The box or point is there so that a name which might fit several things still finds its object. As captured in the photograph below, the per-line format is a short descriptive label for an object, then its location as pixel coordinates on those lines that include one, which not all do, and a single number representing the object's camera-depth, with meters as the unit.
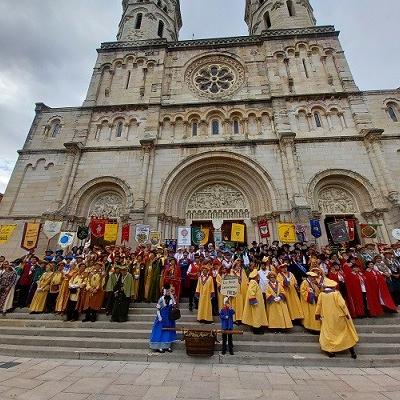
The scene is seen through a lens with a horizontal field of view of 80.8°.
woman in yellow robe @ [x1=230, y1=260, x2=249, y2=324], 6.44
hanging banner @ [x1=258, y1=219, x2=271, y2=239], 11.84
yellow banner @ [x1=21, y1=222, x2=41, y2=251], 11.19
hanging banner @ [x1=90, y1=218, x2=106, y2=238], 11.70
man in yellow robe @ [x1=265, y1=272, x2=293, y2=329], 5.98
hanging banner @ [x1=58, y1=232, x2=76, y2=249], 11.32
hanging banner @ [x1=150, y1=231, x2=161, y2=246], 11.52
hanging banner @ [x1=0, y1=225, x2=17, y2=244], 11.80
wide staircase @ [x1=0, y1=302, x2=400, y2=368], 4.98
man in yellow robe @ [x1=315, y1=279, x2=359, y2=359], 5.05
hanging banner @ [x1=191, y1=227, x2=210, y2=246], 11.77
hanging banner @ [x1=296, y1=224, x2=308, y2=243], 10.71
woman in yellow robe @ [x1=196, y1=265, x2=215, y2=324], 6.45
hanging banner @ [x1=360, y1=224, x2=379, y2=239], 11.05
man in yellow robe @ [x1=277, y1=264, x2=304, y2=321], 6.32
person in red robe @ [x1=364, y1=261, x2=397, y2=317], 6.61
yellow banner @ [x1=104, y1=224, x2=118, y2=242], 11.45
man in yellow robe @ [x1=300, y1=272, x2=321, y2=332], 5.92
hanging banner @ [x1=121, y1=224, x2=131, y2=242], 11.41
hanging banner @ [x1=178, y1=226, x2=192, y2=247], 11.39
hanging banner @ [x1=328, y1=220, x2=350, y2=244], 10.70
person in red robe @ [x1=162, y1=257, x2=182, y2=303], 7.49
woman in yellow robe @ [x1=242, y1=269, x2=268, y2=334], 5.95
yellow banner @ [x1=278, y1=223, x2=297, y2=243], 10.82
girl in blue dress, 5.38
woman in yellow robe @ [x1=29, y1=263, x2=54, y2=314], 7.59
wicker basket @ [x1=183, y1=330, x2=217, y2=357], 4.95
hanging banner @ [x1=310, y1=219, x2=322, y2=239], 10.96
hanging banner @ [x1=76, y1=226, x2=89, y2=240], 11.45
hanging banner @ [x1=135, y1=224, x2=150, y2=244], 11.32
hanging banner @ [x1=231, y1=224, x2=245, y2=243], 11.20
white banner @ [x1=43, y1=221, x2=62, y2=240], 11.45
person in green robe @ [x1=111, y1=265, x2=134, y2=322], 6.71
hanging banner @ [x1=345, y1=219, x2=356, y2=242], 10.95
